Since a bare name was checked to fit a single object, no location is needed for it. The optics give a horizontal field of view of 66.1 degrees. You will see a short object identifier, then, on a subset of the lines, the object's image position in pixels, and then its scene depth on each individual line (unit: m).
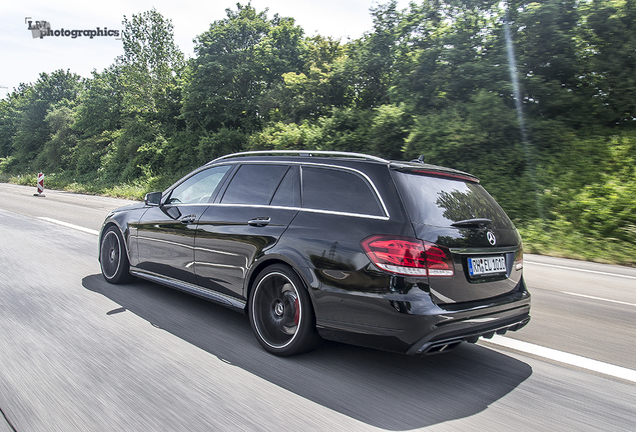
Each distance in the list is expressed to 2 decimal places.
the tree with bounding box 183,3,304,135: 32.12
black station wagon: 3.22
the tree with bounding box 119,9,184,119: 42.66
